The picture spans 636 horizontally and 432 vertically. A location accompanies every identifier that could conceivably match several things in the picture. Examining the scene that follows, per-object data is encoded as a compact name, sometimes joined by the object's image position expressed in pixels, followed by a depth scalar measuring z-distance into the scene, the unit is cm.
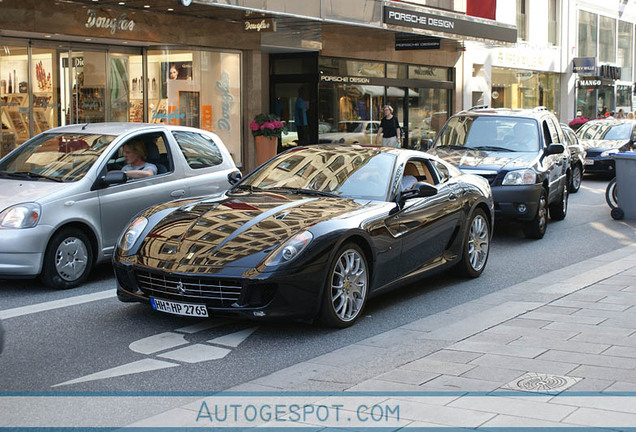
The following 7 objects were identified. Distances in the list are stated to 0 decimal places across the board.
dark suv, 1257
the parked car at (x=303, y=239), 672
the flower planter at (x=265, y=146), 2081
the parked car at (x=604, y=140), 2298
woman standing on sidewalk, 2227
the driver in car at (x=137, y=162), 995
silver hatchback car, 861
